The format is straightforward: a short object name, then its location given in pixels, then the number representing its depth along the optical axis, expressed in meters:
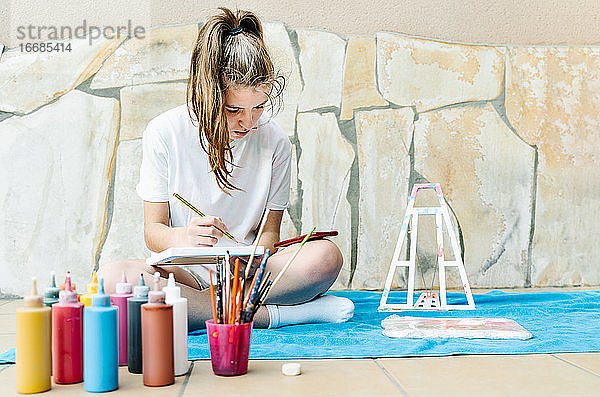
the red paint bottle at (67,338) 1.01
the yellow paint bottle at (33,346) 0.97
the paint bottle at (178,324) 1.08
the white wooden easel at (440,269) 1.81
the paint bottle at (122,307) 1.12
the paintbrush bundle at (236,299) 1.08
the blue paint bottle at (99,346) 0.98
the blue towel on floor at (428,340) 1.26
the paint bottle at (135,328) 1.07
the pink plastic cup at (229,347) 1.07
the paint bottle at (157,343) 1.01
